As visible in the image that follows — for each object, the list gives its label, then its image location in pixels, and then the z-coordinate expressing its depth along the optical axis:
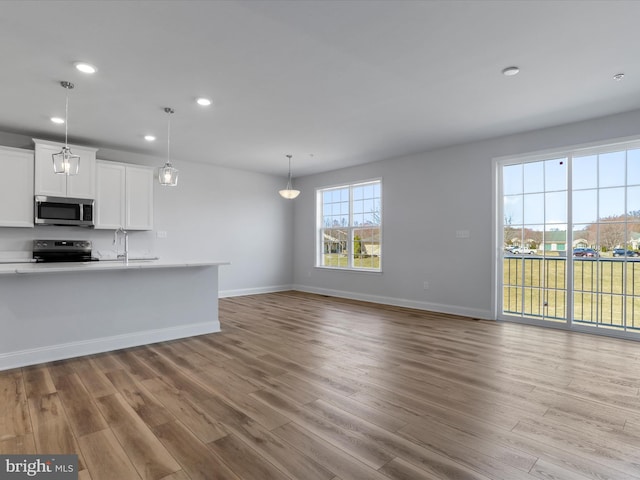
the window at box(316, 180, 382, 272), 6.80
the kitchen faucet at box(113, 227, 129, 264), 5.36
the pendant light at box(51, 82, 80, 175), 3.19
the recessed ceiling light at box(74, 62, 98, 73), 2.98
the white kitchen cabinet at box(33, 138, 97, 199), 4.75
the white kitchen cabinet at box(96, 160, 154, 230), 5.30
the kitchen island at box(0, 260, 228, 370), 3.12
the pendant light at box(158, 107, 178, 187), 3.90
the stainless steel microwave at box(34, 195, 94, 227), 4.78
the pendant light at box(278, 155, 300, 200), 6.21
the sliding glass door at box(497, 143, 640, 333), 4.20
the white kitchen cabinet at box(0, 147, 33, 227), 4.56
